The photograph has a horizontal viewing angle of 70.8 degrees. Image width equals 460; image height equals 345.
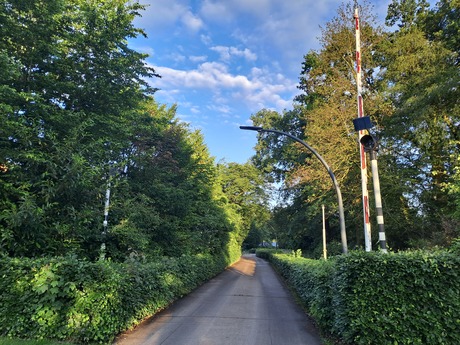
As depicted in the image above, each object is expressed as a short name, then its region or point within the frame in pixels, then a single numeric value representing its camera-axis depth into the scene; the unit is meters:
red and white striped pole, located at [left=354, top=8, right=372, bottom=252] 8.95
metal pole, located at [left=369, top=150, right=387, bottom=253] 7.41
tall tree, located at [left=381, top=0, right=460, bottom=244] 16.75
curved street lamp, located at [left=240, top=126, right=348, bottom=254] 10.39
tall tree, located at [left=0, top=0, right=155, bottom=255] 8.84
